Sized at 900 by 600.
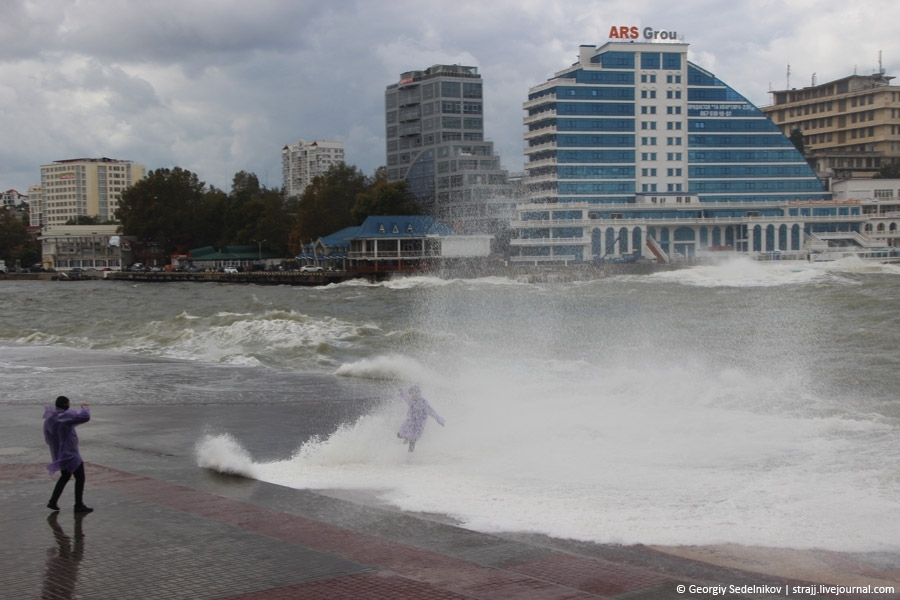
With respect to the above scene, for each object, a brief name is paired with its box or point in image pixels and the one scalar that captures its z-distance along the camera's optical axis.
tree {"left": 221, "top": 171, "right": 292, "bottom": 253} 143.12
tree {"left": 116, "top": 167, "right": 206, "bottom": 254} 150.88
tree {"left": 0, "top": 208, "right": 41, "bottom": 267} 167.50
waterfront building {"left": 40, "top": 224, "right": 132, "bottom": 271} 159.00
